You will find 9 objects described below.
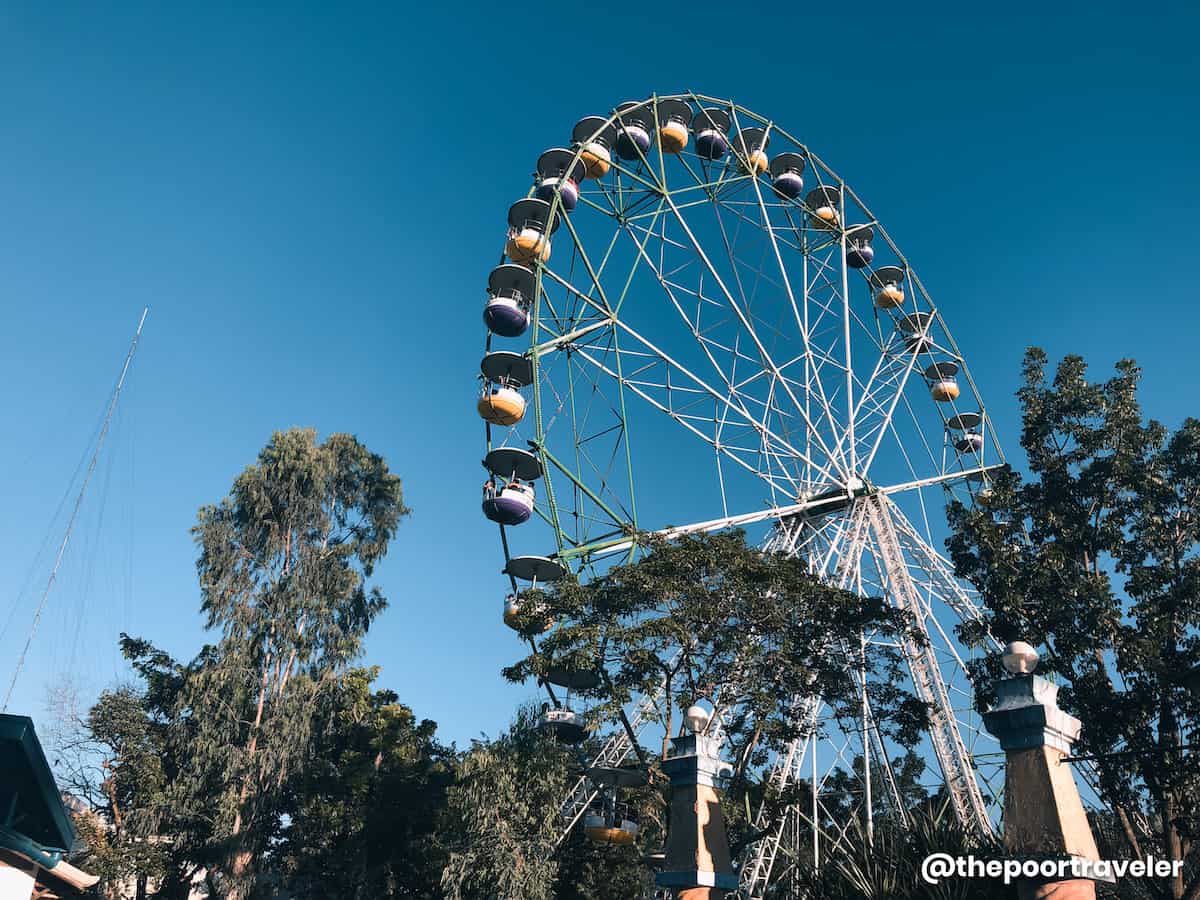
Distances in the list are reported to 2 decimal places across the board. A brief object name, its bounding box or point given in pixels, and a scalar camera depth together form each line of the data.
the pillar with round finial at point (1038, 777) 8.29
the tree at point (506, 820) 19.20
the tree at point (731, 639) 17.62
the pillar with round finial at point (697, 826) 11.39
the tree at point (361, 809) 27.03
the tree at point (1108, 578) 14.12
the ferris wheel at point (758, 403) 19.17
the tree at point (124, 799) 25.06
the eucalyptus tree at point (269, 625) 25.25
